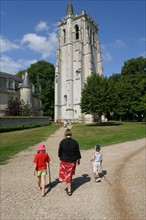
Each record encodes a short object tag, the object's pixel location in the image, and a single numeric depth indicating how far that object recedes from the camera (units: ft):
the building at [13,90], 142.72
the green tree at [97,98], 124.47
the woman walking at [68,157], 23.53
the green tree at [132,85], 162.91
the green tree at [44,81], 196.24
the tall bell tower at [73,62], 175.01
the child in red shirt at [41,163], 24.14
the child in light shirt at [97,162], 28.22
